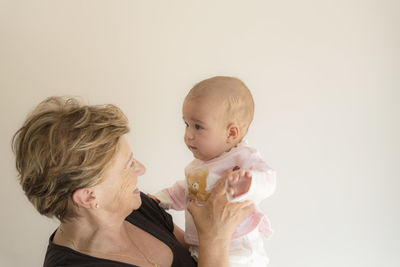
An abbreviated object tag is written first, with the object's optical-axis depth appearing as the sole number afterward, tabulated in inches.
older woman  37.5
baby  45.3
